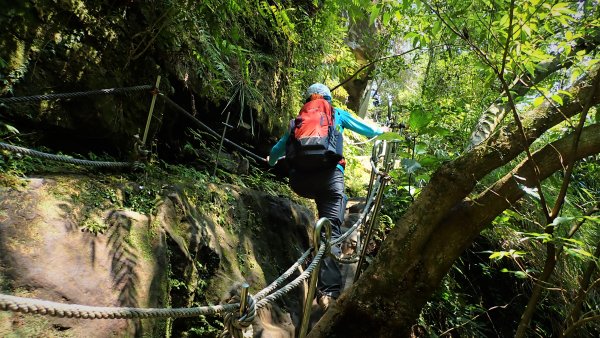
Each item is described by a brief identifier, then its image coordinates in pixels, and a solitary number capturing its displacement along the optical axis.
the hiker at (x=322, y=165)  3.68
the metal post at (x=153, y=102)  3.20
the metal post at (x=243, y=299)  1.46
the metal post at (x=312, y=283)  2.12
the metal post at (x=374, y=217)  3.50
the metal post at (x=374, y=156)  4.58
